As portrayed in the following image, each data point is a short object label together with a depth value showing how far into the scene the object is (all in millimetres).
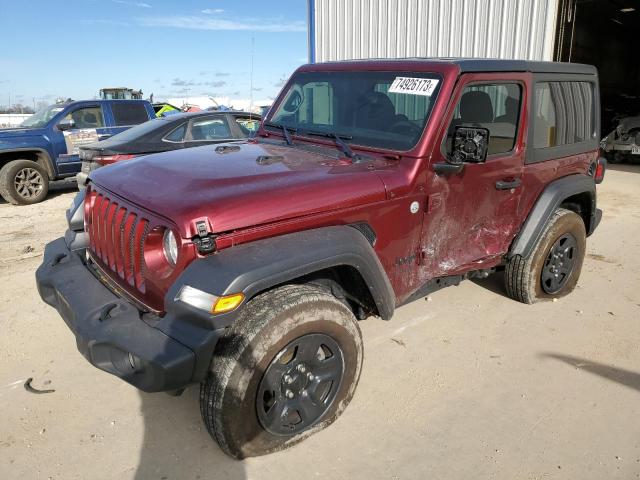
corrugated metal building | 8555
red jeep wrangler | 2221
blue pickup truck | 8367
